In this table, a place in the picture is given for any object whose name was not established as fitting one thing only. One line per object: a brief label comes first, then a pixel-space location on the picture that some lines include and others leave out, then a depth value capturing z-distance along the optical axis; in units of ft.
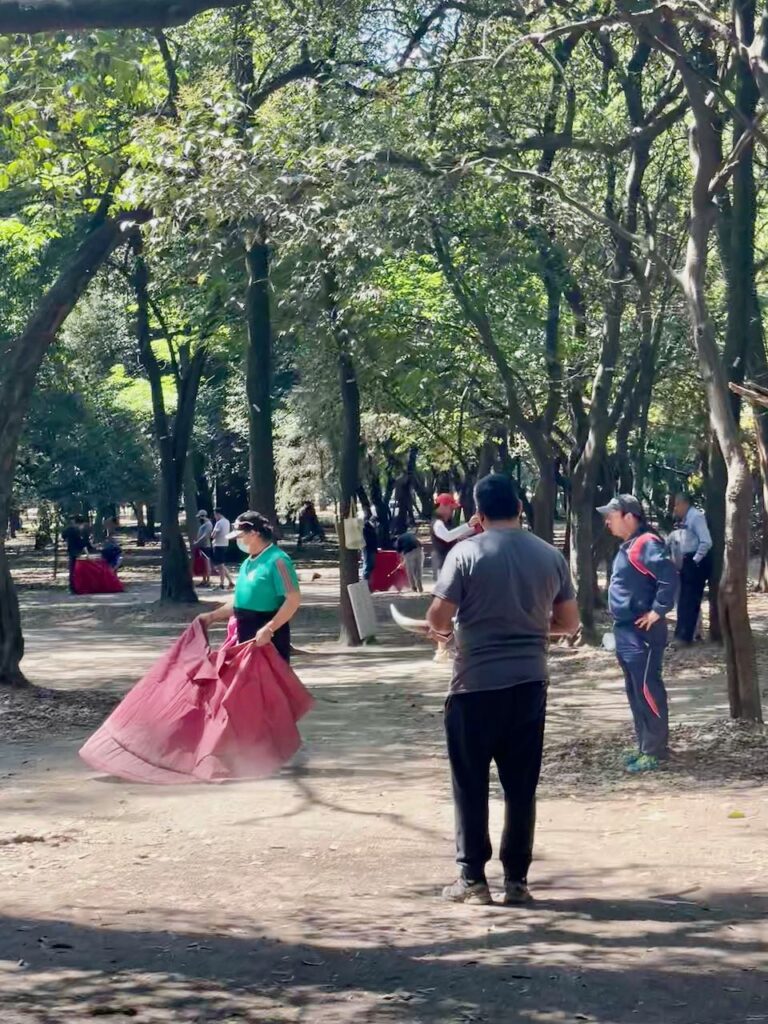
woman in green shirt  35.63
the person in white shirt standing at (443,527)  63.76
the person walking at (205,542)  116.01
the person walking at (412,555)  99.04
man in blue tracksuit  32.68
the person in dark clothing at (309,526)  161.48
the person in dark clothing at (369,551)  105.50
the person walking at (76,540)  115.96
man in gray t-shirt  22.35
